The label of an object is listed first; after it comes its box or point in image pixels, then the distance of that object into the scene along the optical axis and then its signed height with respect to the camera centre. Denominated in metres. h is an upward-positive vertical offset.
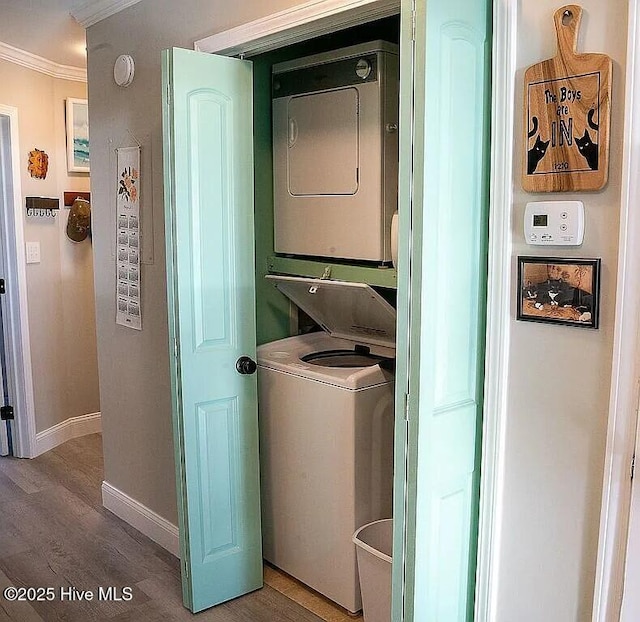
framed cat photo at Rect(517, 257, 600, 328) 1.57 -0.16
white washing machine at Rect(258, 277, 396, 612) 2.54 -0.81
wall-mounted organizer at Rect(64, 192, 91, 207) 4.39 +0.14
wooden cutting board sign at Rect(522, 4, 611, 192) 1.52 +0.23
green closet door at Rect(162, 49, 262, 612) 2.37 -0.35
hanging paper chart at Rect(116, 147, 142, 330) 3.08 -0.08
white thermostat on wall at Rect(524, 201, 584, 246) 1.58 -0.01
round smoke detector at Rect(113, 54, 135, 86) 2.98 +0.64
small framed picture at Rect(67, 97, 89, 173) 4.34 +0.52
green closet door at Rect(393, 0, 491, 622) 1.59 -0.18
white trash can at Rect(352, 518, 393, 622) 2.29 -1.19
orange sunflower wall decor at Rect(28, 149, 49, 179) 4.15 +0.33
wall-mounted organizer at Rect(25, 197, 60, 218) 4.15 +0.08
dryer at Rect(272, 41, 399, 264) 2.52 +0.25
